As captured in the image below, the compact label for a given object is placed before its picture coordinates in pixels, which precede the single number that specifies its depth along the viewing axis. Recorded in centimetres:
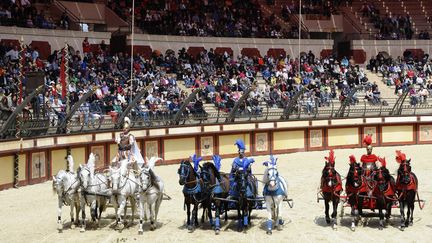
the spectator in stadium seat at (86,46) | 3912
